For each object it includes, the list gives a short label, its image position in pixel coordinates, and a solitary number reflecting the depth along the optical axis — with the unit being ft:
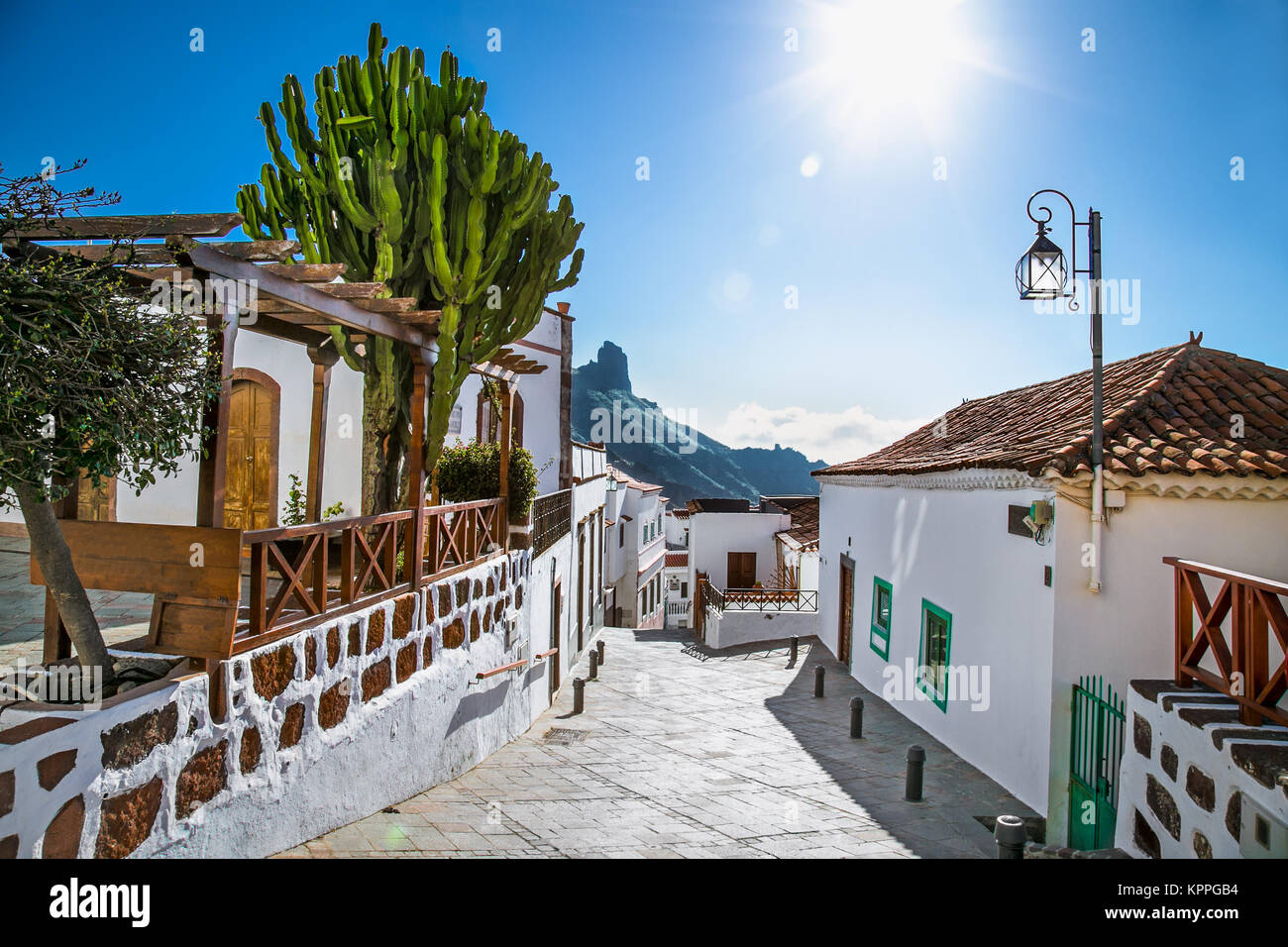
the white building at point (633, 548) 91.04
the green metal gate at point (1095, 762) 18.57
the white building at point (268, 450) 36.32
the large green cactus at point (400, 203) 25.13
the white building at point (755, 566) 62.90
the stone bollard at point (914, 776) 23.02
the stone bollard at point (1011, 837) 16.70
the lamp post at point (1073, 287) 20.16
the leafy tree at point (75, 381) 10.15
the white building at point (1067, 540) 20.42
